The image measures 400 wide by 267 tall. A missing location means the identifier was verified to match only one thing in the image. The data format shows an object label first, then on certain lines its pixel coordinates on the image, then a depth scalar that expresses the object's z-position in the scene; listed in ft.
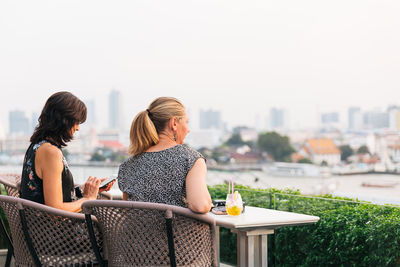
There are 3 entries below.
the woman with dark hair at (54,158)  6.86
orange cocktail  7.82
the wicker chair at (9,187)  8.57
